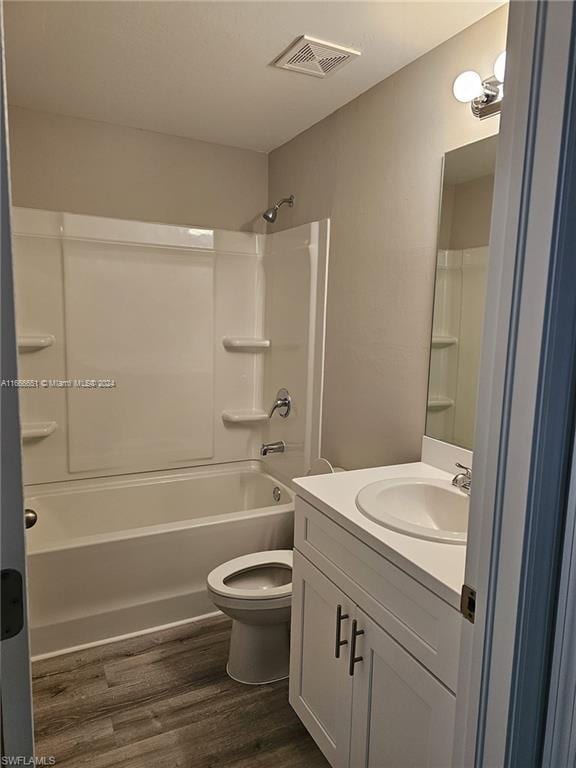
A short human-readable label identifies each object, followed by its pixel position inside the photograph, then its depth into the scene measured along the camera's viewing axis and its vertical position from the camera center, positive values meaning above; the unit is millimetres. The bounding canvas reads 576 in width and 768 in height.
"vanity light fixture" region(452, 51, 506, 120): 1610 +751
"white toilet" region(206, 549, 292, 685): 1976 -1142
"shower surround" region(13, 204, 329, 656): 2369 -498
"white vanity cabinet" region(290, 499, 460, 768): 1132 -853
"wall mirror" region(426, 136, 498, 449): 1721 +139
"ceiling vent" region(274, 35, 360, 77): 1899 +1027
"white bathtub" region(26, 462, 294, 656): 2242 -1114
